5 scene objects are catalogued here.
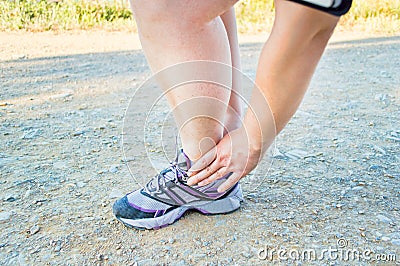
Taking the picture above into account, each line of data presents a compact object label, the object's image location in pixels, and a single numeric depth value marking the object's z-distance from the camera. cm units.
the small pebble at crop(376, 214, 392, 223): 112
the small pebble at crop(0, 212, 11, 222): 114
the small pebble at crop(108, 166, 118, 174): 141
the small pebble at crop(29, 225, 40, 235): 109
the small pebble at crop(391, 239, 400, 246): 102
